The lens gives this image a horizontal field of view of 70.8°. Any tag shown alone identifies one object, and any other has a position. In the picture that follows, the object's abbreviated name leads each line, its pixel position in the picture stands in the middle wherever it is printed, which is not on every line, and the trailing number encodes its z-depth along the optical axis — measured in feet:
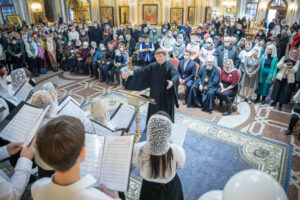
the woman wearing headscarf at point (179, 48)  28.89
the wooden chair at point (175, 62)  22.65
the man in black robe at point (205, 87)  18.97
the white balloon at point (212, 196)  5.66
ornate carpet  11.05
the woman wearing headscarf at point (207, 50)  24.61
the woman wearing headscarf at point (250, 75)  19.31
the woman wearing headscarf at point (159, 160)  5.95
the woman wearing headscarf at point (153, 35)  37.45
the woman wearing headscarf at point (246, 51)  23.31
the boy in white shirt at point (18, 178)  4.77
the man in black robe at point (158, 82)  14.19
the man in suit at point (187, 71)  20.36
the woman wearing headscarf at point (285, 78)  17.57
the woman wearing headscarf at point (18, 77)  13.46
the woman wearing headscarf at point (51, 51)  30.99
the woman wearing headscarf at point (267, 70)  18.80
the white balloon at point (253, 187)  3.95
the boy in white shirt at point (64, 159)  3.53
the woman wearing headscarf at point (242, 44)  26.37
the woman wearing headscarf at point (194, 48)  25.84
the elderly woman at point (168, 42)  32.01
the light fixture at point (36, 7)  55.93
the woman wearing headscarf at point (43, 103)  7.46
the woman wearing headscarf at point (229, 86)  18.38
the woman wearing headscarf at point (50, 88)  9.52
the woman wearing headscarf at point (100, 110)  8.48
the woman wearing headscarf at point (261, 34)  33.86
